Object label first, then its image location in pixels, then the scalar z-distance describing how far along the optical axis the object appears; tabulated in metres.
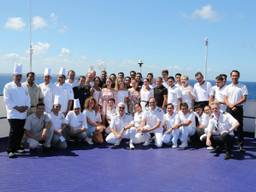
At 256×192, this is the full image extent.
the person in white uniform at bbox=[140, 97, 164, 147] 6.11
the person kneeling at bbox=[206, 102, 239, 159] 5.19
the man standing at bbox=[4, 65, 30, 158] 5.00
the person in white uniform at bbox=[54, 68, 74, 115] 5.85
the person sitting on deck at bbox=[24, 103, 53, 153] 5.32
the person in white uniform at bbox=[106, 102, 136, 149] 6.03
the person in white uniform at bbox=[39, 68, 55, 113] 5.72
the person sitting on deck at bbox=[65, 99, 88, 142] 5.99
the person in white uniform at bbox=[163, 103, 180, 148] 5.99
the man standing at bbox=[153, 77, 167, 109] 6.45
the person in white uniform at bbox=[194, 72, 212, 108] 6.13
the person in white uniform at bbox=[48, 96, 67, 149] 5.60
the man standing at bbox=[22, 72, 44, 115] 5.39
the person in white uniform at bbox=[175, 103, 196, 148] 5.94
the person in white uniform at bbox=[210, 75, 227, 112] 5.85
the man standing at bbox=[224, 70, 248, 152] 5.51
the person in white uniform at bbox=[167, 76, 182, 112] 6.25
